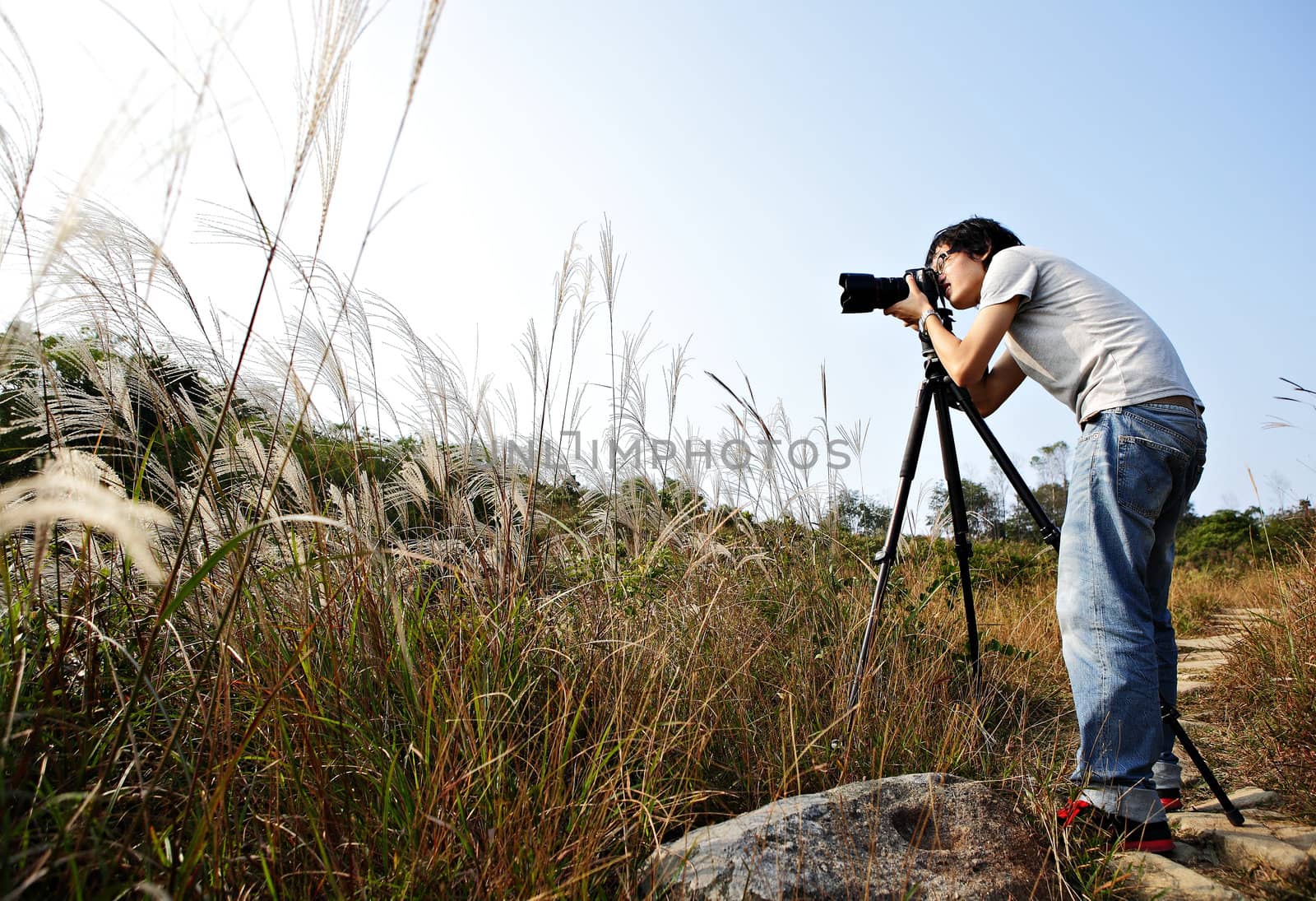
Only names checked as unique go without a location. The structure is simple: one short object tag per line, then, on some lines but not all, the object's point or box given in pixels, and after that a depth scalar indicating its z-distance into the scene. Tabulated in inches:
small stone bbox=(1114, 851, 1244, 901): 69.8
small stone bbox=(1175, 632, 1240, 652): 150.3
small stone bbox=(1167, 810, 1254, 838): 83.4
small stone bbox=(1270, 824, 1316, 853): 78.5
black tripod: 96.0
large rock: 60.9
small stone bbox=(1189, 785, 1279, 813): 94.8
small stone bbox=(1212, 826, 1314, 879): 74.4
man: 76.2
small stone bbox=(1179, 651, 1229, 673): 161.2
